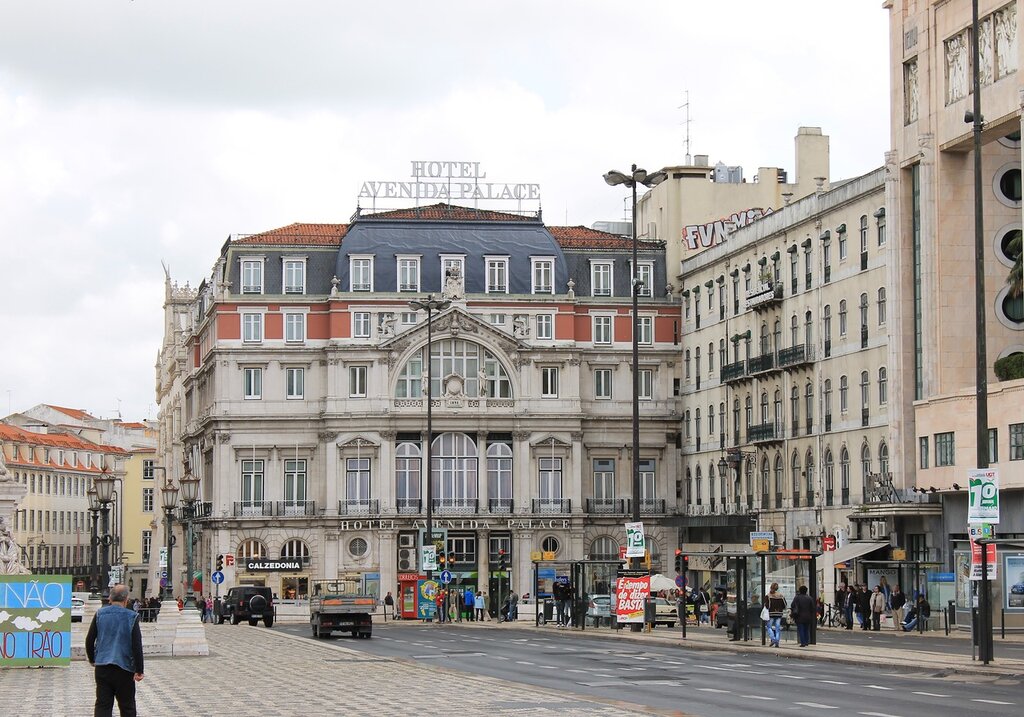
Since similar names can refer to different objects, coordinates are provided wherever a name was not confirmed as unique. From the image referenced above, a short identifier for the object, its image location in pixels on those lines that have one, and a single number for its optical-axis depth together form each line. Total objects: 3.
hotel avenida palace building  97.50
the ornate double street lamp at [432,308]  80.31
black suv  77.56
